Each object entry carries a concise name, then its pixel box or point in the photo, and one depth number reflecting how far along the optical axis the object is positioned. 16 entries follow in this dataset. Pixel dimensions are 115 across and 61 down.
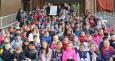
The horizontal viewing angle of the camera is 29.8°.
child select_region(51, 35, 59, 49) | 7.42
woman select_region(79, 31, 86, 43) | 8.00
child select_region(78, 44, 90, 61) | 6.85
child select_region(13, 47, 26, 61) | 6.98
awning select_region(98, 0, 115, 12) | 15.77
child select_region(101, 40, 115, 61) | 6.83
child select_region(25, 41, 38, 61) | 7.05
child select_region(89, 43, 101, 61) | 6.85
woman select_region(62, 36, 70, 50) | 7.08
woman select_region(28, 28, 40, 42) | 8.63
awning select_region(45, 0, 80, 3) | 18.65
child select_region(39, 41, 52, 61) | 6.92
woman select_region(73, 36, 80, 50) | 7.42
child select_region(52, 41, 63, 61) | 6.92
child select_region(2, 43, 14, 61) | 7.23
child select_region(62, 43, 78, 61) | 6.79
